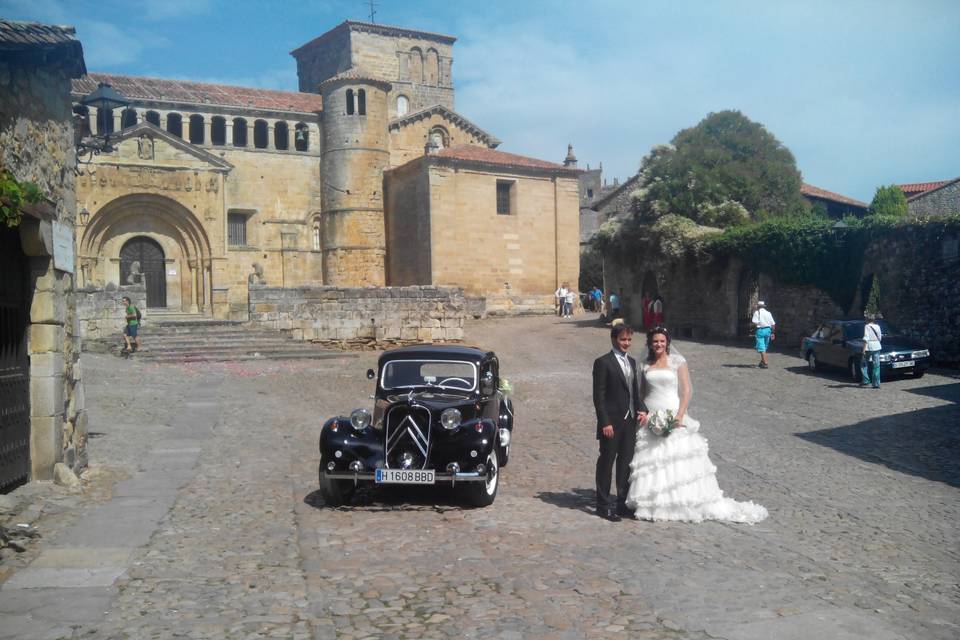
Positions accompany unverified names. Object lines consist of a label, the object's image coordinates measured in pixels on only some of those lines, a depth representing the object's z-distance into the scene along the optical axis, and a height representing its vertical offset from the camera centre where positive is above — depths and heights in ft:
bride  24.14 -4.88
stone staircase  75.51 -3.76
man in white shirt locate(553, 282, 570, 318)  127.65 +0.11
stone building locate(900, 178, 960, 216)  117.39 +13.23
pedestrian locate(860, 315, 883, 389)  55.93 -3.54
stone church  117.39 +14.78
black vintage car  25.95 -4.54
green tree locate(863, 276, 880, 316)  73.10 -0.38
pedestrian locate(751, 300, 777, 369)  67.15 -2.44
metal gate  25.84 -1.91
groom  24.81 -3.31
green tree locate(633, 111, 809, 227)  97.35 +14.01
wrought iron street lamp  39.96 +9.39
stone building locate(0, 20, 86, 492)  25.63 +1.23
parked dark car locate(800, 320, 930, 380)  58.95 -3.85
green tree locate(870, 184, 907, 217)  115.93 +12.86
